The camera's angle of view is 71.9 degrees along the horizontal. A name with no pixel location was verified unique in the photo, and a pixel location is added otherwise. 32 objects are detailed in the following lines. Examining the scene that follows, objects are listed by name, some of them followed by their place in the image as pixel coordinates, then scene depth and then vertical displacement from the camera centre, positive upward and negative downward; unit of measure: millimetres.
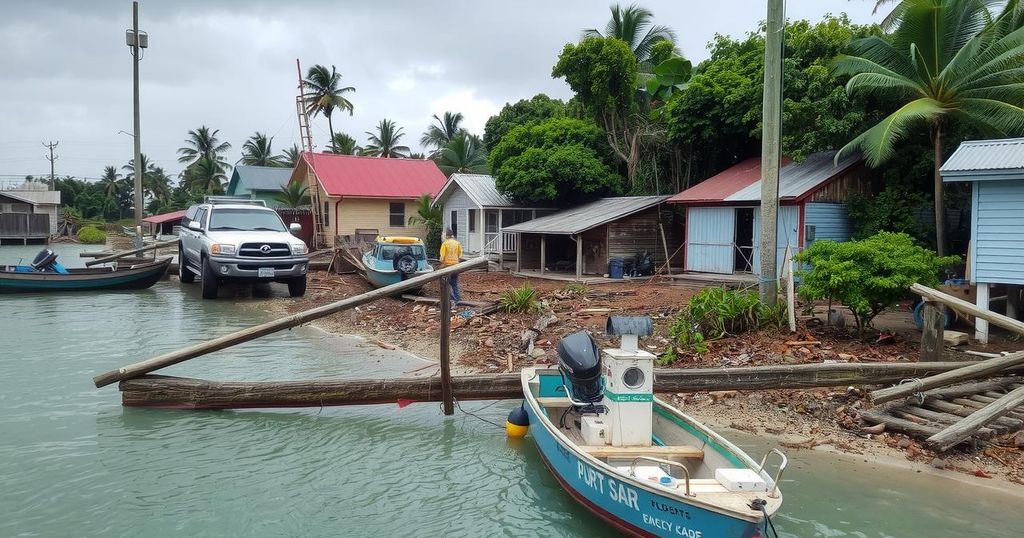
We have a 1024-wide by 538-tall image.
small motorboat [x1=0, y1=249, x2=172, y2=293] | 19828 -848
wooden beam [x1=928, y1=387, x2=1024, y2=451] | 7059 -1732
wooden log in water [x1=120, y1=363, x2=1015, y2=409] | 8422 -1709
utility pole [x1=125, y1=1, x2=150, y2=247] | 23328 +6553
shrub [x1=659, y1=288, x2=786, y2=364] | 11070 -1056
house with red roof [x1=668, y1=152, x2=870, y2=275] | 17672 +1116
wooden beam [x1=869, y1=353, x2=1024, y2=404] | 7852 -1368
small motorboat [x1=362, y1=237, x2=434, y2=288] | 17859 -252
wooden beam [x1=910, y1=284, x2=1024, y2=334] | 8086 -704
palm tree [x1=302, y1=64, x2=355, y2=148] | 45781 +10314
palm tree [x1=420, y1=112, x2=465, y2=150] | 49281 +8322
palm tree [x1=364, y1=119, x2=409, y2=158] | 49969 +7618
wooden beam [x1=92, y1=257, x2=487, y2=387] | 8695 -1052
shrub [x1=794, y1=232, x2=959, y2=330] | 10109 -302
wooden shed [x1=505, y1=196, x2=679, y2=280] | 21375 +589
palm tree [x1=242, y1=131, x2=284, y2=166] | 55562 +7591
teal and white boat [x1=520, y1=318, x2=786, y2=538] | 5047 -1764
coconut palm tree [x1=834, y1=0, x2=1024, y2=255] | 14469 +3830
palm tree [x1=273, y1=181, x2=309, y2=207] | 35812 +2734
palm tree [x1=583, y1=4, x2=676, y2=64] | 29625 +9360
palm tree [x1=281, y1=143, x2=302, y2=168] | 55906 +7275
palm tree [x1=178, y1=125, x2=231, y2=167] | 60312 +8704
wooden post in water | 8742 -1282
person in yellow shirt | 15984 -48
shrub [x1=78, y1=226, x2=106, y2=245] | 48750 +817
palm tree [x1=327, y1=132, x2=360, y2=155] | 48250 +7316
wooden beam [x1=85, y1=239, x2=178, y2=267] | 22562 -193
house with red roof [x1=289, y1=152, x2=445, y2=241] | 32406 +2805
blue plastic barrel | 20797 -537
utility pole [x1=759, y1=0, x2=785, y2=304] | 11141 +1667
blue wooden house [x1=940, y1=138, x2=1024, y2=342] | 10617 +591
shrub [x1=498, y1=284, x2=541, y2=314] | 14102 -1039
